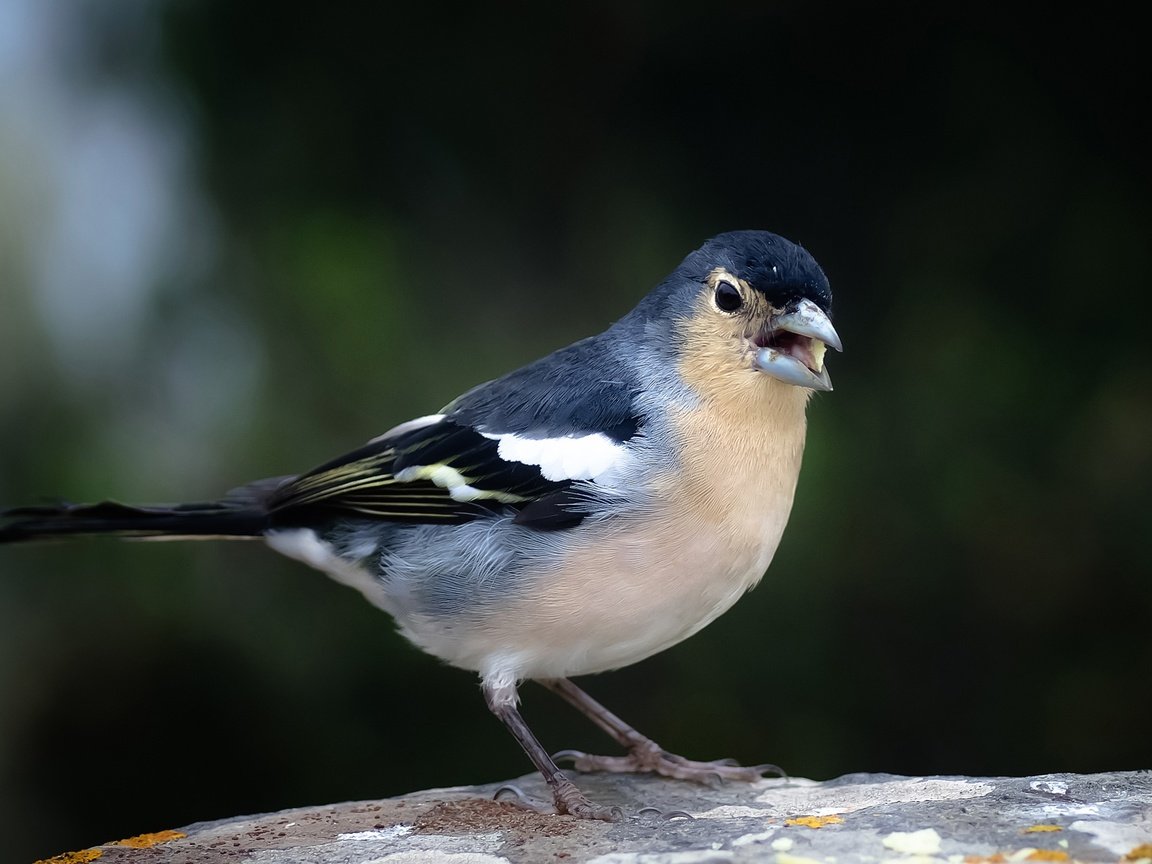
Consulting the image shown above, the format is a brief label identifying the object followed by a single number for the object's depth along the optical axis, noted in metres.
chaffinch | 5.32
